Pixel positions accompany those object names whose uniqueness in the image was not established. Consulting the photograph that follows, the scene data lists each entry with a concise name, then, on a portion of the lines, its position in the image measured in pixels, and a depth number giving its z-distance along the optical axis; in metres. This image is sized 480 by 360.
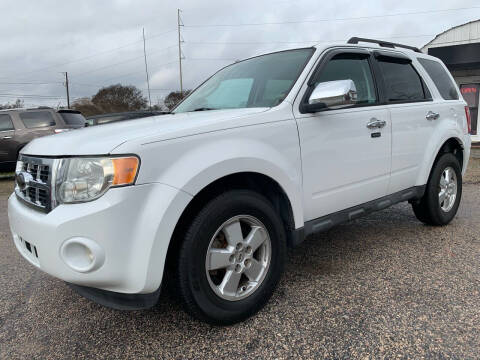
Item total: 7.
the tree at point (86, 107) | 40.94
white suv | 1.87
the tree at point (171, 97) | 49.33
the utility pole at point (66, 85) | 50.09
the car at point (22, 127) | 9.51
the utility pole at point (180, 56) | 39.28
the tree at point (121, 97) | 47.97
